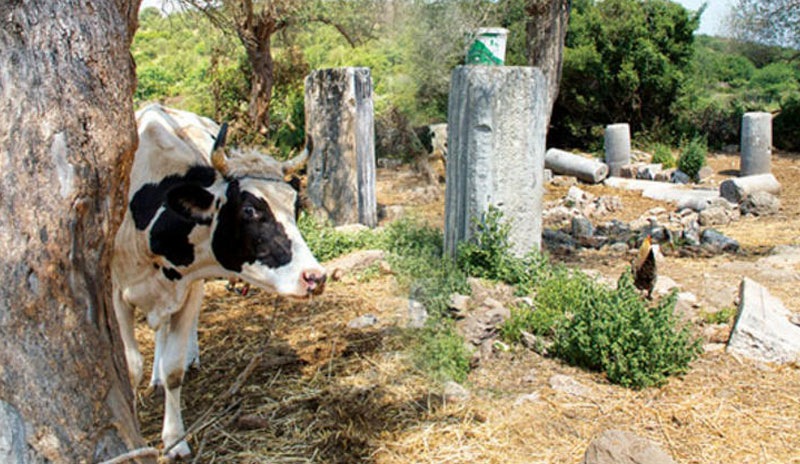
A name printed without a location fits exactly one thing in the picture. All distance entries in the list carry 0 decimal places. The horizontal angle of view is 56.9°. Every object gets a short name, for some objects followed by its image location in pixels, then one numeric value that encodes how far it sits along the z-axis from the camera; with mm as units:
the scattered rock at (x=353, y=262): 7551
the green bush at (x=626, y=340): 4961
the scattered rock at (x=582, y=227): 9773
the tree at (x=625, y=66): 17656
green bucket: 7160
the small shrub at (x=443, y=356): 5023
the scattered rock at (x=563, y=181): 14562
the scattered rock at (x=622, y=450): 3588
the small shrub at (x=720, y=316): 6016
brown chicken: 6141
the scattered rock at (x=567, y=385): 4836
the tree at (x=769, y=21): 19703
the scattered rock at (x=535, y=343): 5492
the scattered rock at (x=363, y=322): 6112
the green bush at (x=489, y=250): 6438
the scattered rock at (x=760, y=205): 11195
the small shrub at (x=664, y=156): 15594
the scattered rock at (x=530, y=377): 5079
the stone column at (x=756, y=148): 14055
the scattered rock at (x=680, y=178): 14094
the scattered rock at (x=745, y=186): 11797
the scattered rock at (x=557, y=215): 11047
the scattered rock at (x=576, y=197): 12234
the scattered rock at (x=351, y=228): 8762
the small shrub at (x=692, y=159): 14320
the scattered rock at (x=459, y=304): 5809
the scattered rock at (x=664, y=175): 14266
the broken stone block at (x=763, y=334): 5309
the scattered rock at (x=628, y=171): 14859
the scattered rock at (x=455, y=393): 4719
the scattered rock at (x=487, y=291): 6082
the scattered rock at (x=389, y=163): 14691
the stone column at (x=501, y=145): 6496
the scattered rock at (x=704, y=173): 14453
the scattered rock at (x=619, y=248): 8811
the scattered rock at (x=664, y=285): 6652
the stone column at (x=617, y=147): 15312
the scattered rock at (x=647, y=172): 14547
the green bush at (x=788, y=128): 17297
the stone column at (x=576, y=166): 14690
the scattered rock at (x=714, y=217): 10609
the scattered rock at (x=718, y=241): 8711
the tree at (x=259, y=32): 11641
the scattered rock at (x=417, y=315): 5862
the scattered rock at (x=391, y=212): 10523
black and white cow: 3805
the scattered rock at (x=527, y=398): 4715
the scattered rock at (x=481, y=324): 5594
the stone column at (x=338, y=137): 9141
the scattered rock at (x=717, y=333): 5668
